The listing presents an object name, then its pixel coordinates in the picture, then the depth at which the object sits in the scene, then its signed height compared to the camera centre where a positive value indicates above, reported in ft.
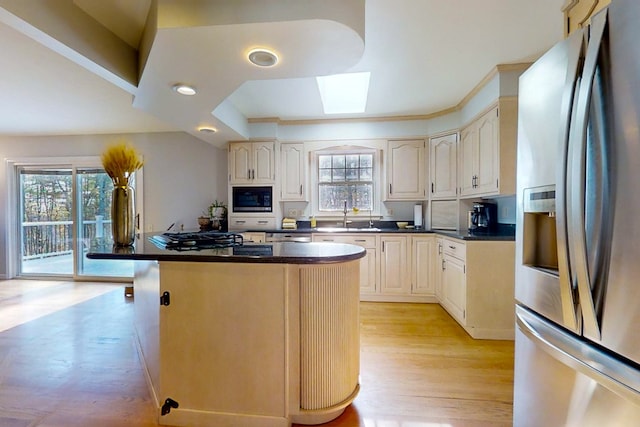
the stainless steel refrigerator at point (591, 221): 2.26 -0.07
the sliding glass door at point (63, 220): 15.56 -0.47
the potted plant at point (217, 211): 14.28 +0.03
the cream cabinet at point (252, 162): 13.67 +2.33
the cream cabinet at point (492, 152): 8.91 +1.99
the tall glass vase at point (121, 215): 6.54 -0.08
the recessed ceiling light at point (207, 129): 11.44 +3.32
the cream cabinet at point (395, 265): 12.17 -2.26
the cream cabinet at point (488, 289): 8.97 -2.40
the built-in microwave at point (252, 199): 13.80 +0.60
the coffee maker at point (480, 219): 10.83 -0.26
